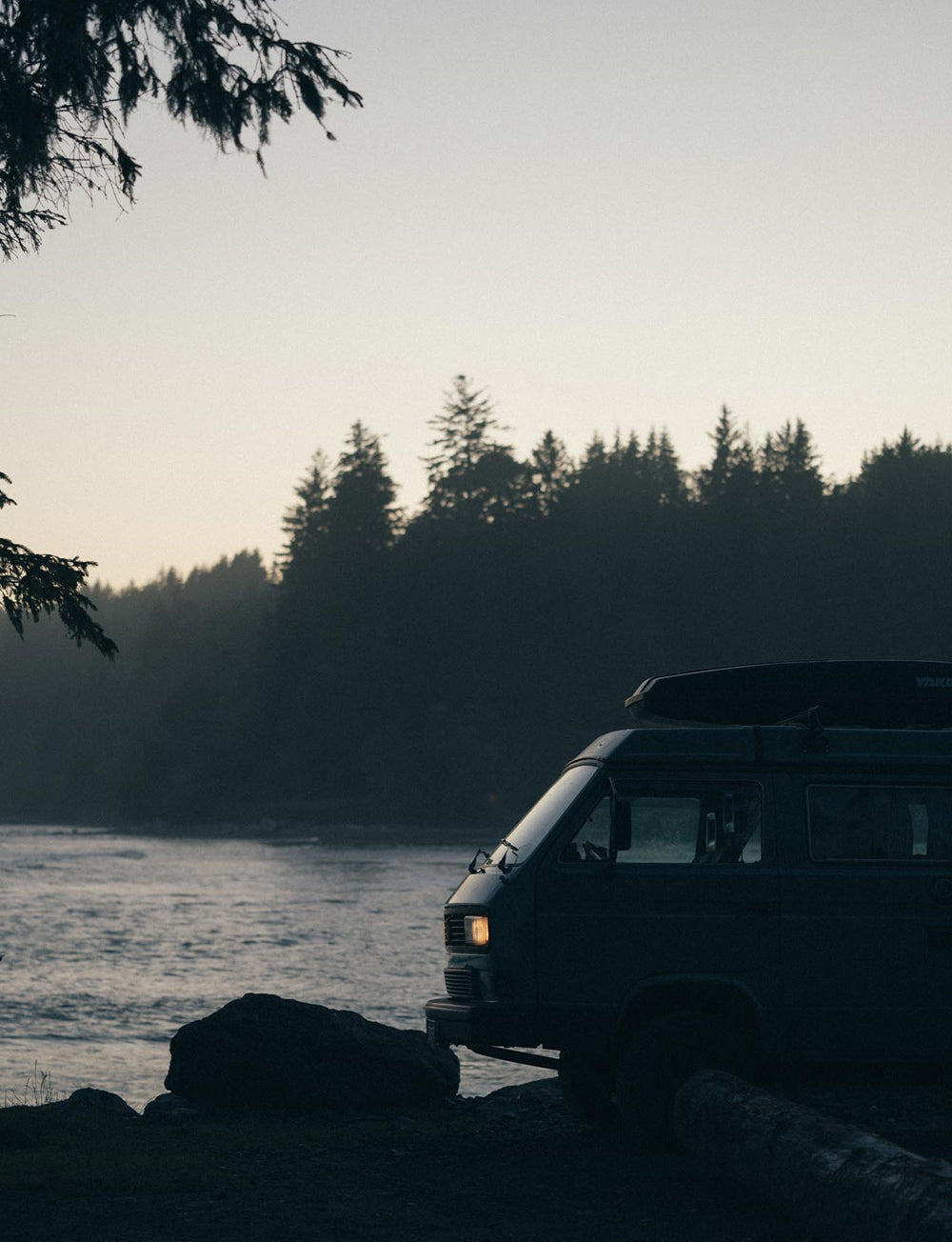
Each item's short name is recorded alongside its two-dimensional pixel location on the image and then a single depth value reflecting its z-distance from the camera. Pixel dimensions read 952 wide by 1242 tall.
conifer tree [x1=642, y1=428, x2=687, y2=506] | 148.75
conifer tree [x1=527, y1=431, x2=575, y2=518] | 135.75
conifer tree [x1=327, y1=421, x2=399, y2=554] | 130.12
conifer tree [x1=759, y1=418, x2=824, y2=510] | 140.88
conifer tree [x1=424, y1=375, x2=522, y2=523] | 131.62
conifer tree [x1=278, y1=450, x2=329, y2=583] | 134.75
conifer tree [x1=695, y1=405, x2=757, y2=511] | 138.88
